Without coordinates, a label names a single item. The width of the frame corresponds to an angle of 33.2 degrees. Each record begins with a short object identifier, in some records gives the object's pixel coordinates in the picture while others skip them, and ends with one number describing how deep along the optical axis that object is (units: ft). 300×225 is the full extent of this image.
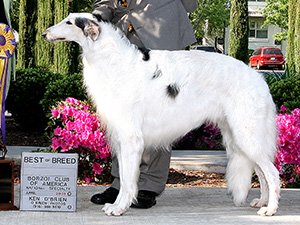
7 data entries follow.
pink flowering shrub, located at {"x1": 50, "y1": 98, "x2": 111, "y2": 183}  18.43
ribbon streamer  14.33
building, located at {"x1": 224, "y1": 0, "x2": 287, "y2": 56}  149.59
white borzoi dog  13.28
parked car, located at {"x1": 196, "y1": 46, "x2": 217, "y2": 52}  123.65
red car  109.60
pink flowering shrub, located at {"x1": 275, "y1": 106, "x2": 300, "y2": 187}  18.57
